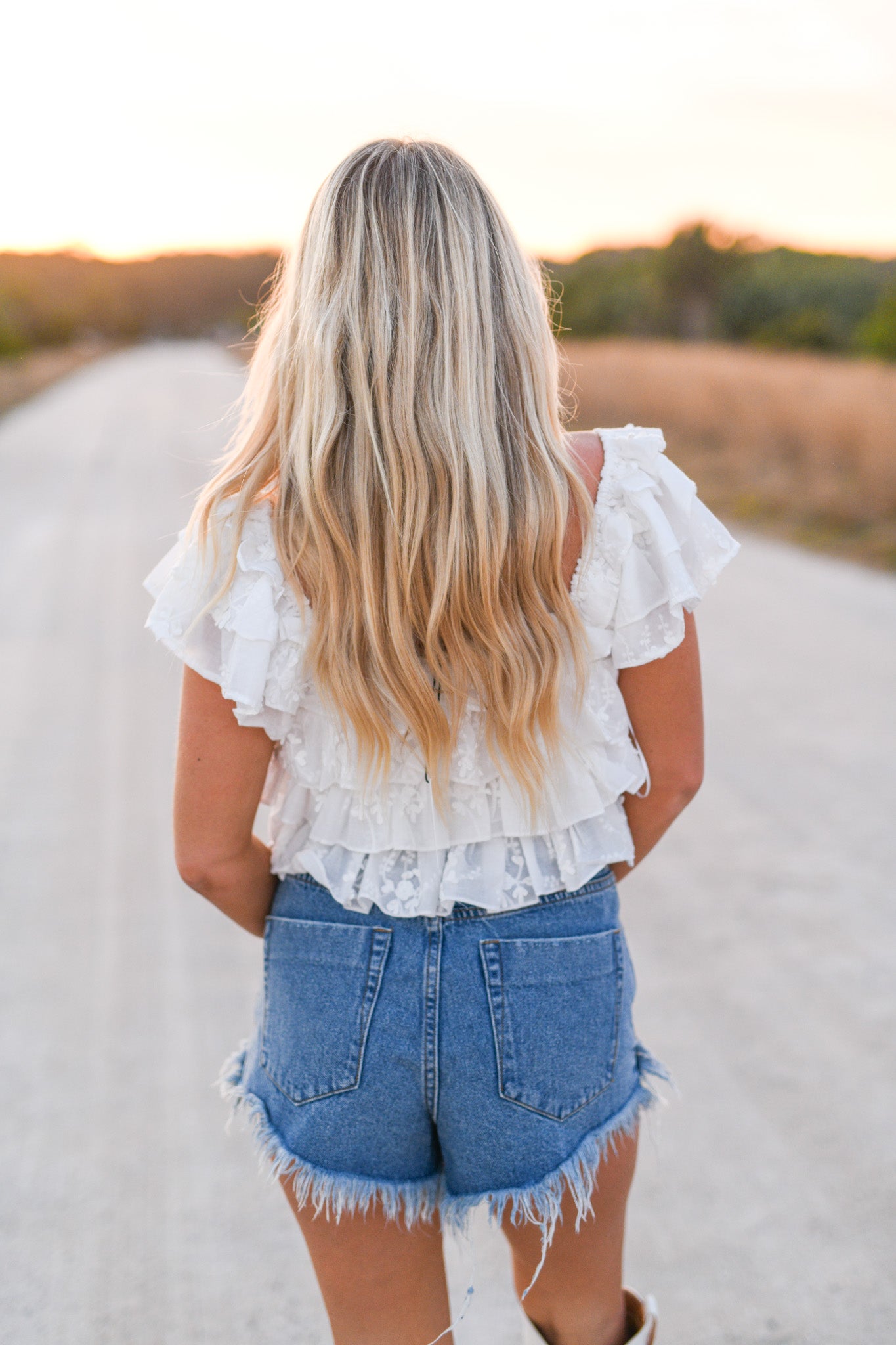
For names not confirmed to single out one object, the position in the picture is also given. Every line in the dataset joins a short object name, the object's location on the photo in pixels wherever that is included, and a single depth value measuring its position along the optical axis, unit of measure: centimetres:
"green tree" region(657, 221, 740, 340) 3769
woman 115
